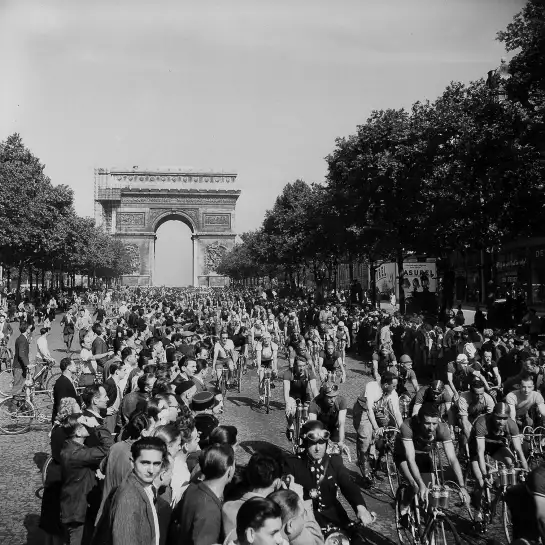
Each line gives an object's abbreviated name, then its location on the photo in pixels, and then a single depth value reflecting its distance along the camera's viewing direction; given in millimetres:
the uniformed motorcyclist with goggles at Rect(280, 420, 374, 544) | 5453
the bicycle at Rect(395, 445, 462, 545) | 6223
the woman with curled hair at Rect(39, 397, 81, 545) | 6336
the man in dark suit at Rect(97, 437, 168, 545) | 4625
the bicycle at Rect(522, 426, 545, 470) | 9847
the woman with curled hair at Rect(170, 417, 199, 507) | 6270
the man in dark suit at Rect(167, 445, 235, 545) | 4621
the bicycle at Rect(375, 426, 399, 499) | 9219
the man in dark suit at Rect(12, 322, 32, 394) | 15391
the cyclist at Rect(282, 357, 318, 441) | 10625
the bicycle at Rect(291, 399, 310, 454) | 10344
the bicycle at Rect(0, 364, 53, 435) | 13086
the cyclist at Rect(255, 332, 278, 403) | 15422
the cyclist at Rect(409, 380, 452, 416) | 8152
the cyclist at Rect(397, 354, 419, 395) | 11406
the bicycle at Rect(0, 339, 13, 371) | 23234
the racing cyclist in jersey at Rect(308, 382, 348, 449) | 8367
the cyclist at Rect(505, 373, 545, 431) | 9500
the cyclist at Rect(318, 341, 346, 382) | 11195
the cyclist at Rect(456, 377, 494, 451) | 8898
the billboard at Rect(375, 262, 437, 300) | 37969
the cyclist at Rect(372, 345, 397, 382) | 13048
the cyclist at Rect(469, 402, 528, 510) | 7574
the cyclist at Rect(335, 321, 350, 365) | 21100
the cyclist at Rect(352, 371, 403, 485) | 9453
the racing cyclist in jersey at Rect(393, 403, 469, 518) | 6816
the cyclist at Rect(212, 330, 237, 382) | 17062
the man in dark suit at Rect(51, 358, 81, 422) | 10078
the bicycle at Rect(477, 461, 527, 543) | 7184
